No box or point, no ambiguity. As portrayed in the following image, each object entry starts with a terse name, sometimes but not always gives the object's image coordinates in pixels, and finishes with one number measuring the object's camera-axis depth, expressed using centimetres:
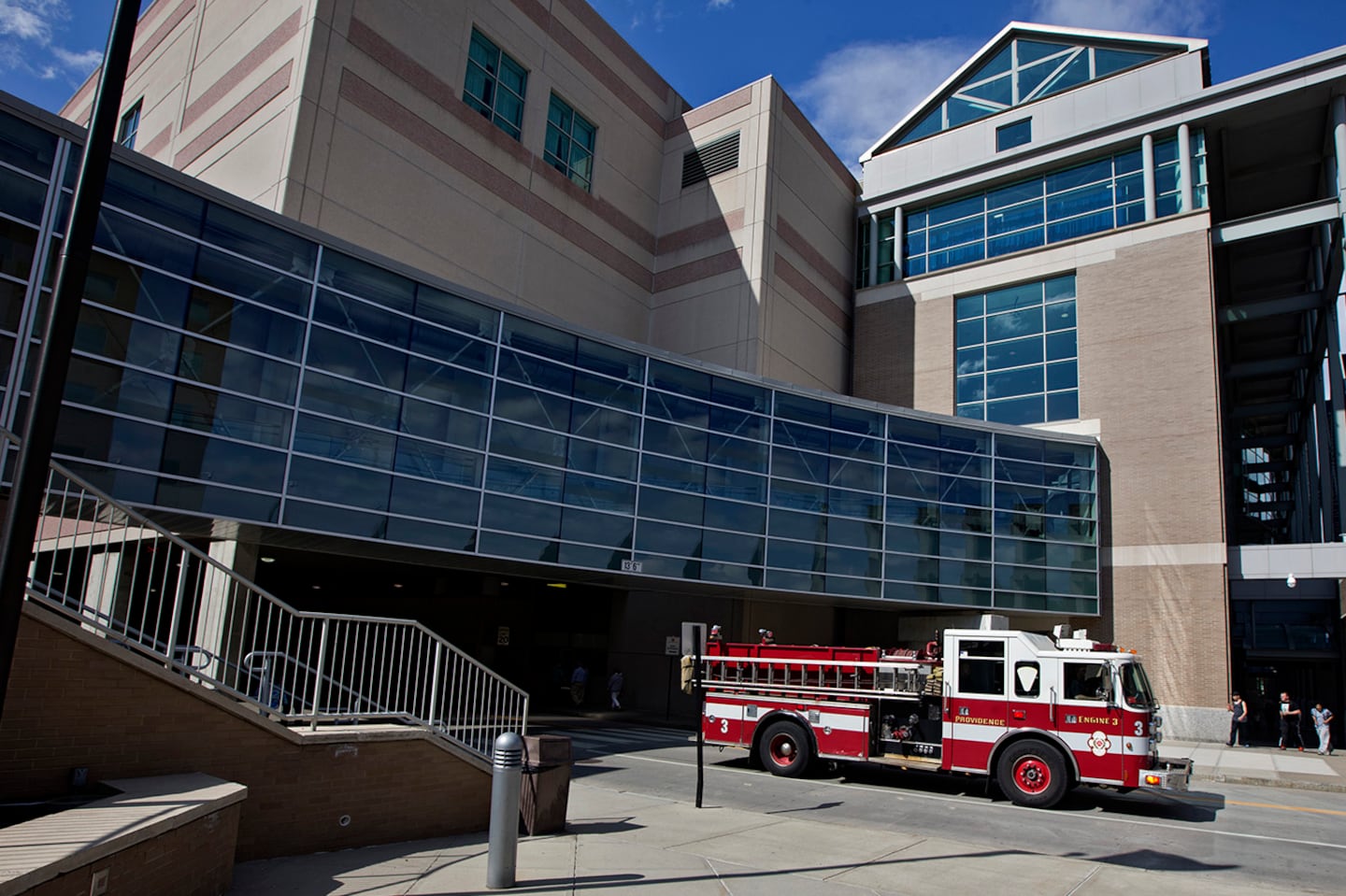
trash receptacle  919
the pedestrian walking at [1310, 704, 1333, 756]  2491
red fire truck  1311
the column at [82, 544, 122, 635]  1711
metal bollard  697
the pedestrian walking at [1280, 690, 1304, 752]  2583
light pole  477
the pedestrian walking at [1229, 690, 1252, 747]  2550
